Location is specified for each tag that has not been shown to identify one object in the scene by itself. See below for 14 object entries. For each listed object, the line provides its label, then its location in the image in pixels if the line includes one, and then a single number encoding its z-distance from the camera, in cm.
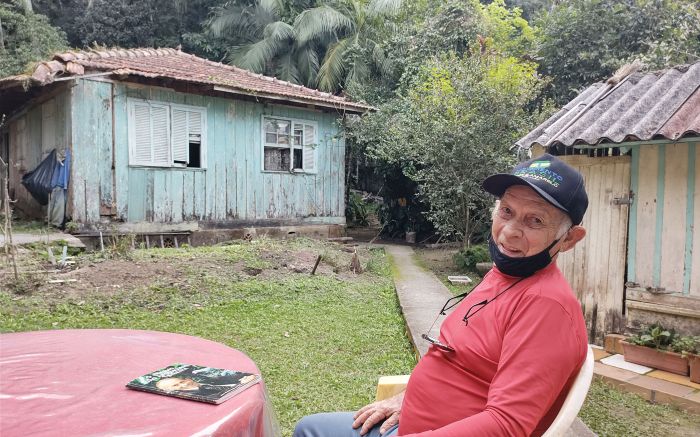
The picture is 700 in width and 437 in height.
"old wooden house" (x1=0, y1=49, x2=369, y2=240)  976
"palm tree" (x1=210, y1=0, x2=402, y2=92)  1834
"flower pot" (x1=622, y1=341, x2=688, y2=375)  463
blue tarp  960
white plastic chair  149
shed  481
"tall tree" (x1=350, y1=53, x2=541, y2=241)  1009
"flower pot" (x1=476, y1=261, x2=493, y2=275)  930
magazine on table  165
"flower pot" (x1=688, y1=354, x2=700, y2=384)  445
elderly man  147
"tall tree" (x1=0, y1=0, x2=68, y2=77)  1476
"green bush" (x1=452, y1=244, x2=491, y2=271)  1012
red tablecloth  145
